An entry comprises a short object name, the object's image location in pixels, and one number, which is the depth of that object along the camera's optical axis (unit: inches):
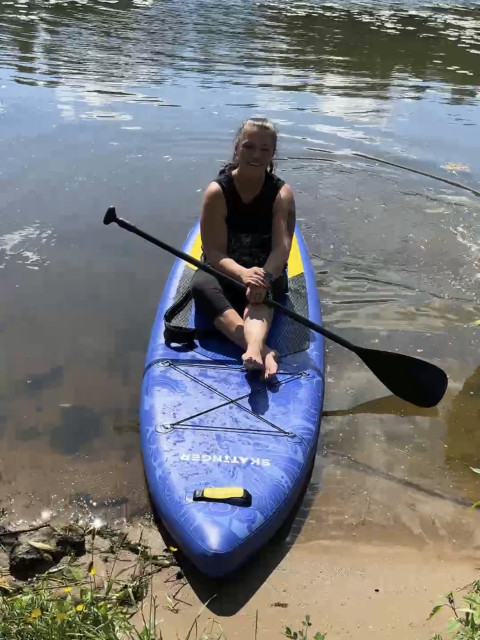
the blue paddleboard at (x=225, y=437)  111.3
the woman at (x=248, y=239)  151.3
